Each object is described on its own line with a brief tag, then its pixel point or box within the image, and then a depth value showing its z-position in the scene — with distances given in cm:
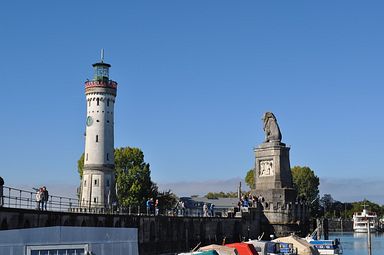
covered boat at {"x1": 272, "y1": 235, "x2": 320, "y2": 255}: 6241
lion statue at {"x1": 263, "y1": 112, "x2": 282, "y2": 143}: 8575
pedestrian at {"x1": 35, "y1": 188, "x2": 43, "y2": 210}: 4203
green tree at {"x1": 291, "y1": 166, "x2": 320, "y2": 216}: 14538
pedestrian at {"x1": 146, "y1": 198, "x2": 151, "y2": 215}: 6065
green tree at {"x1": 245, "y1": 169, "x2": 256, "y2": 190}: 13750
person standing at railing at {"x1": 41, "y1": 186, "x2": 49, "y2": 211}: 4270
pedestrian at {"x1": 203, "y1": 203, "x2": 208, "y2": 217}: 7398
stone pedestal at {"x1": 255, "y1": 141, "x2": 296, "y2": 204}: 8269
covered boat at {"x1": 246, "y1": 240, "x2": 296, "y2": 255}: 5684
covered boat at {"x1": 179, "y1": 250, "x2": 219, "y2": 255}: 4369
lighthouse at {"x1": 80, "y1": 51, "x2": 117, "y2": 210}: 8138
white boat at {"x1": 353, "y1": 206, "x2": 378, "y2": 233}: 16871
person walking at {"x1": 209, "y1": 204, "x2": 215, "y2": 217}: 7619
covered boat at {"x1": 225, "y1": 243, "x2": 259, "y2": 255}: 4800
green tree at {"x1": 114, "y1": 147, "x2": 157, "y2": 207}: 9588
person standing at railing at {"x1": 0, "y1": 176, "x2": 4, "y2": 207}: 3599
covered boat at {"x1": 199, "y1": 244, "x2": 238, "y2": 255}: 4722
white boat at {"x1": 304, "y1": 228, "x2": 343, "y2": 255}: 6962
